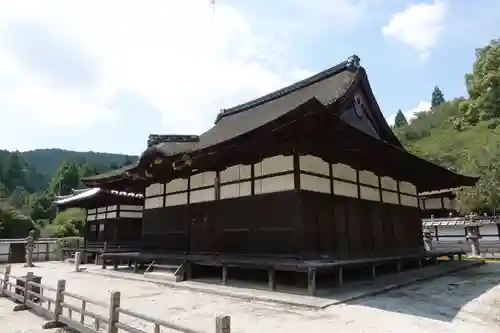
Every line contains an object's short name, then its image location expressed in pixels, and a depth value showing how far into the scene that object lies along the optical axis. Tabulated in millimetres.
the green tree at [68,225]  36247
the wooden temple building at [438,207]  28859
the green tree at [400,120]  117575
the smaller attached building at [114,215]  20656
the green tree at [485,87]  51281
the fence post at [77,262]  16133
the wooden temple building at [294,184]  9258
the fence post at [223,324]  3643
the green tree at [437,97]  130375
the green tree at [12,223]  38406
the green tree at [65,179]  80500
